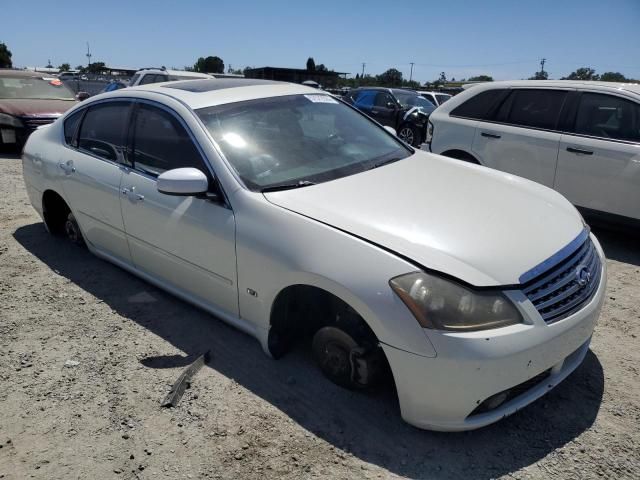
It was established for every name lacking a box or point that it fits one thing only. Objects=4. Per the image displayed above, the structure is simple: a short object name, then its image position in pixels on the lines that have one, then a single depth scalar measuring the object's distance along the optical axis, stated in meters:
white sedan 2.16
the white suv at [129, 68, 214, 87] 11.94
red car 9.07
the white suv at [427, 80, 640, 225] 4.78
